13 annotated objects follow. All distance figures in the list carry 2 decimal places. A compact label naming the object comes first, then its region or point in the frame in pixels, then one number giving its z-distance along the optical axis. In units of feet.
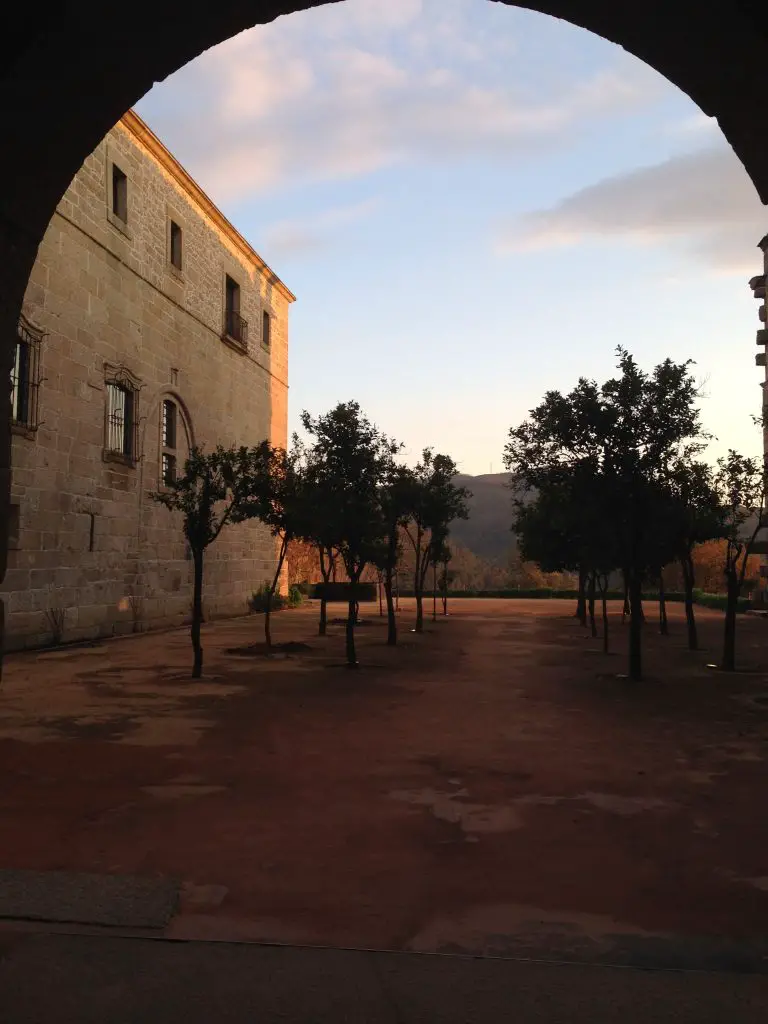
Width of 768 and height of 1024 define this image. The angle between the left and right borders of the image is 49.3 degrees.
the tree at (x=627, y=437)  43.39
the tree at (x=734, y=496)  49.34
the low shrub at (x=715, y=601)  119.14
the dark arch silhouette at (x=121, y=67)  11.16
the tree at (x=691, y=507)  44.65
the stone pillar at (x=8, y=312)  11.92
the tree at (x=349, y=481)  49.16
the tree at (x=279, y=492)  48.39
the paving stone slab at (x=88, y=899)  12.07
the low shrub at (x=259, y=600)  93.47
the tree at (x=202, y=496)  44.01
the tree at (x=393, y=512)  58.23
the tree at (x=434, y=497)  72.84
